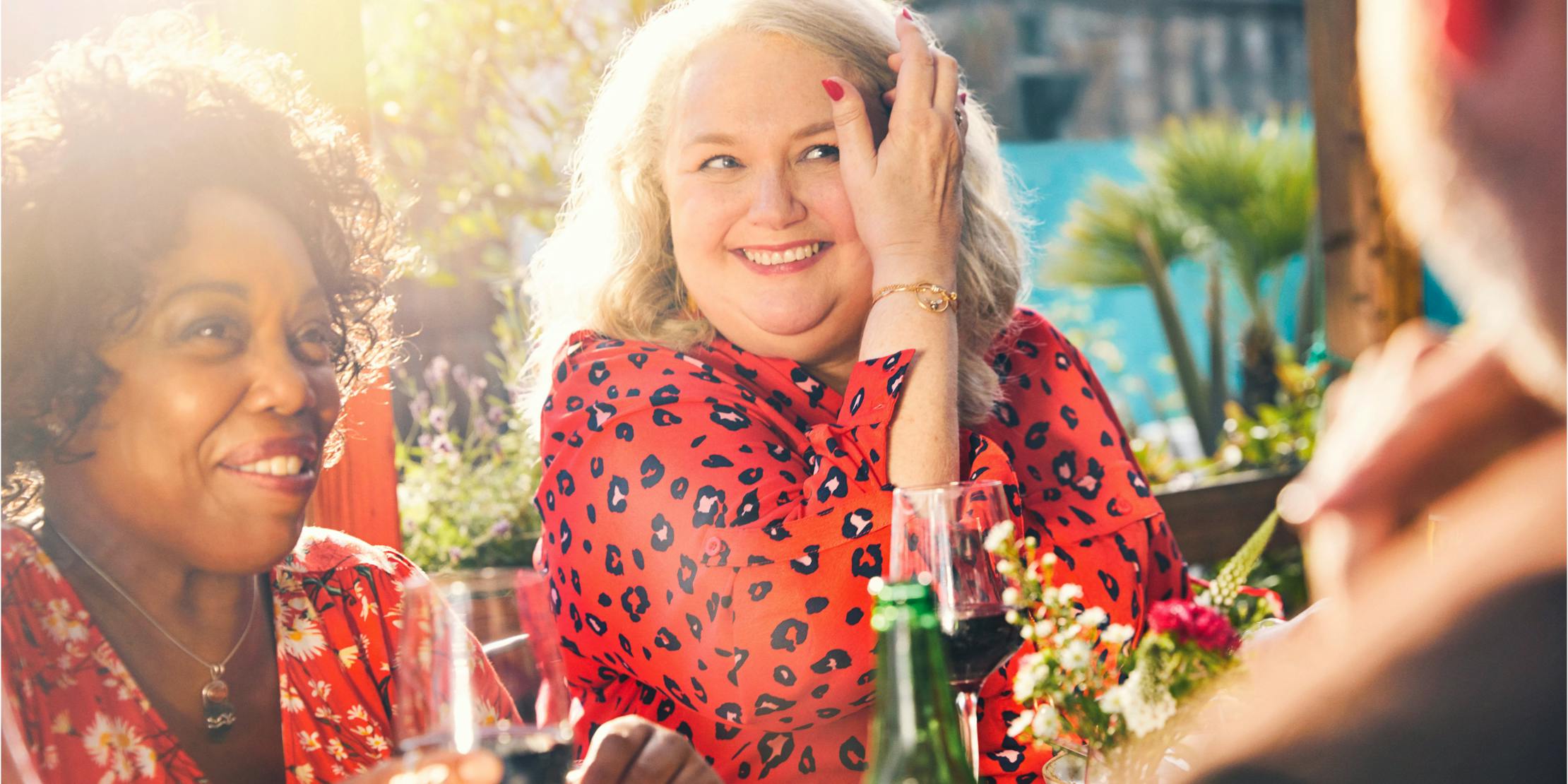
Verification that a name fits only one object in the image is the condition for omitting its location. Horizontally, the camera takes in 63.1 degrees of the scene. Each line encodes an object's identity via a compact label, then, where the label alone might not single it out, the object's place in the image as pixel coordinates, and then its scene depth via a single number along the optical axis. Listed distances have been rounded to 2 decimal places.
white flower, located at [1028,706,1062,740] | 1.17
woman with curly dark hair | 1.27
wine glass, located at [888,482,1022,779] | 1.23
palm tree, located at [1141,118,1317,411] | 5.96
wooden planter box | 4.20
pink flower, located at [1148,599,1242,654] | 1.11
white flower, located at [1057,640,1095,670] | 1.14
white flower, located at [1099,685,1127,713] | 1.12
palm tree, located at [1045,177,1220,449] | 6.10
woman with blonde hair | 1.67
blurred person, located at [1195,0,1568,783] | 0.59
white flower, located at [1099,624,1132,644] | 1.20
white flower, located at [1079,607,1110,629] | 1.13
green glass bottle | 0.92
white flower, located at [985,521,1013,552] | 1.18
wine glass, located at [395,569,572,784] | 0.87
